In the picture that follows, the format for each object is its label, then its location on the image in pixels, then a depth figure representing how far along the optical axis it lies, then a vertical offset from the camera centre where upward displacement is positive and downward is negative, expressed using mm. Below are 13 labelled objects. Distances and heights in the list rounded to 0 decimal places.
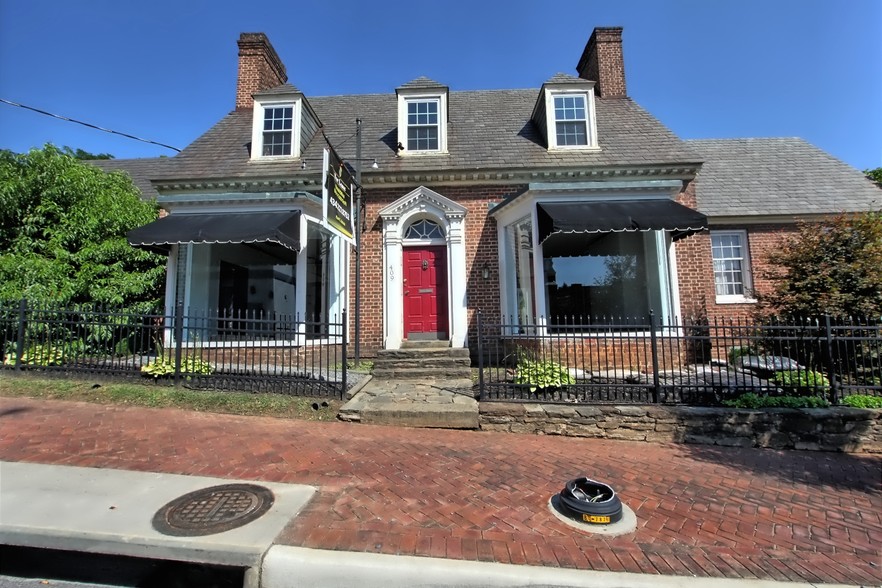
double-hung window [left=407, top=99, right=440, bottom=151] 10883 +5331
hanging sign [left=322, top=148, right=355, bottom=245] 7367 +2598
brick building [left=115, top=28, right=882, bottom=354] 9266 +2400
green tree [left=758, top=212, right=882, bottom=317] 7492 +919
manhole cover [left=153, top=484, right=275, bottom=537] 3002 -1397
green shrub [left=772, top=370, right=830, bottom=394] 6113 -927
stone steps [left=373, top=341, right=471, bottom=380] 8234 -712
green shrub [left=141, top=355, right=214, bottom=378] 6973 -575
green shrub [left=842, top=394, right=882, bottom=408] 5836 -1169
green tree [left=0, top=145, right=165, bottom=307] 8570 +2272
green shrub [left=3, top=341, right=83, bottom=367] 7227 -322
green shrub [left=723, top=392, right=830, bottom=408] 5875 -1158
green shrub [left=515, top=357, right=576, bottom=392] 6148 -746
